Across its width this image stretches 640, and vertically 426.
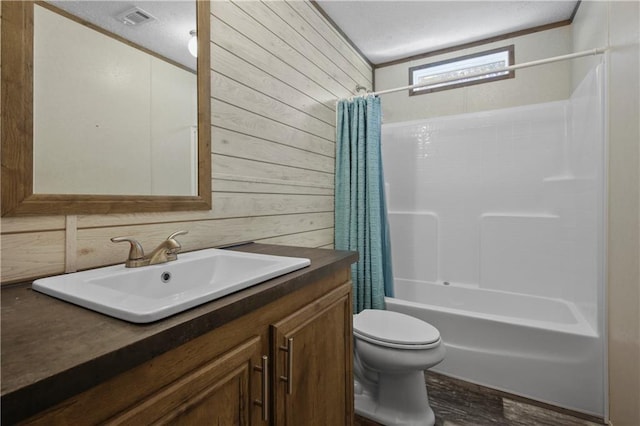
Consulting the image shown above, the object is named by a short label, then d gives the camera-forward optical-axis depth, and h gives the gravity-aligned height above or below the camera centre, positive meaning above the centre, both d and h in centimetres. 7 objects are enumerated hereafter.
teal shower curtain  210 +9
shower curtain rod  163 +86
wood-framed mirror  76 +21
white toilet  144 -71
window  257 +127
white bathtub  158 -76
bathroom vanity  41 -26
